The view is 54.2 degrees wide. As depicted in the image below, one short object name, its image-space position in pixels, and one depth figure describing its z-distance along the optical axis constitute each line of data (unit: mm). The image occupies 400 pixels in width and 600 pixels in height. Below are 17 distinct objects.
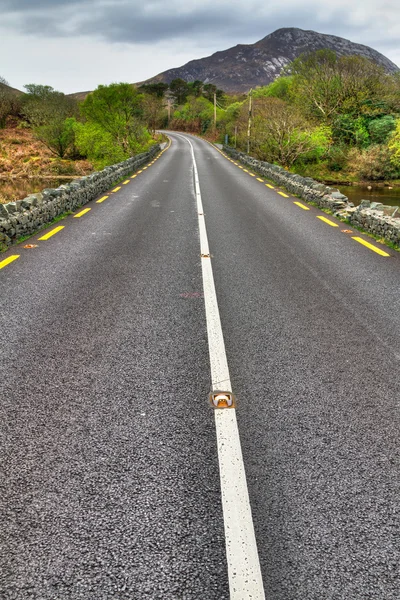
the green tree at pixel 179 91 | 119625
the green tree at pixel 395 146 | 32062
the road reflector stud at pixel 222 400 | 3103
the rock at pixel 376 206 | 9298
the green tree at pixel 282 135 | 26688
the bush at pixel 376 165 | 33625
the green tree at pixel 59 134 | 48009
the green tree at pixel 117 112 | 35750
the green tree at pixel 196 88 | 118531
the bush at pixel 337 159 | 36406
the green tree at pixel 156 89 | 118000
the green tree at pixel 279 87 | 65725
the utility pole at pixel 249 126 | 35344
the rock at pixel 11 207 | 8203
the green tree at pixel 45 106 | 51406
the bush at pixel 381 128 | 35344
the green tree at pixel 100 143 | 36312
